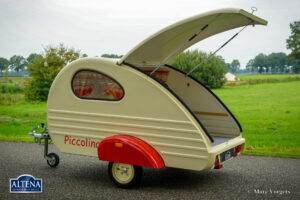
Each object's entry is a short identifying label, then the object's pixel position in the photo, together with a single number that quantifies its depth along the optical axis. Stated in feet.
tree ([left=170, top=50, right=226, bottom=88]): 69.92
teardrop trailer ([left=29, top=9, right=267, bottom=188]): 14.97
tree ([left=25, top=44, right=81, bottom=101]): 67.92
